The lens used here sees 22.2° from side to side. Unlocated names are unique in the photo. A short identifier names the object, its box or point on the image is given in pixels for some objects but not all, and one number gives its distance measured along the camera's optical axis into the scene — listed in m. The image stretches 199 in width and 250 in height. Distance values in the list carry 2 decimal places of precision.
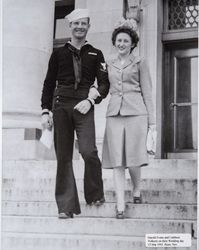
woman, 3.57
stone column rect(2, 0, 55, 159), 4.20
